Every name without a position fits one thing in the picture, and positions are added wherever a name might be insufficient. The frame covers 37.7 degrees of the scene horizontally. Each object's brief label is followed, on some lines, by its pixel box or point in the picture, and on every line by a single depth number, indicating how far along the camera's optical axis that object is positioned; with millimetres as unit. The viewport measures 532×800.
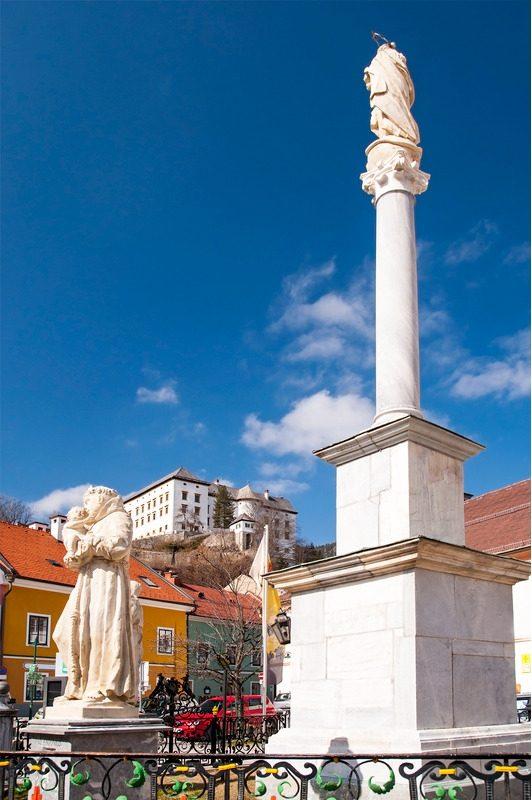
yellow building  33406
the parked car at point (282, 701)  21728
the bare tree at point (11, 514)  77688
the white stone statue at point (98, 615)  7770
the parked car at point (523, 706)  13789
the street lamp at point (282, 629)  9000
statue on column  8703
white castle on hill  105500
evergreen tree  110500
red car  17012
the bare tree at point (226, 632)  37344
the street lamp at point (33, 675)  29762
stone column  7602
